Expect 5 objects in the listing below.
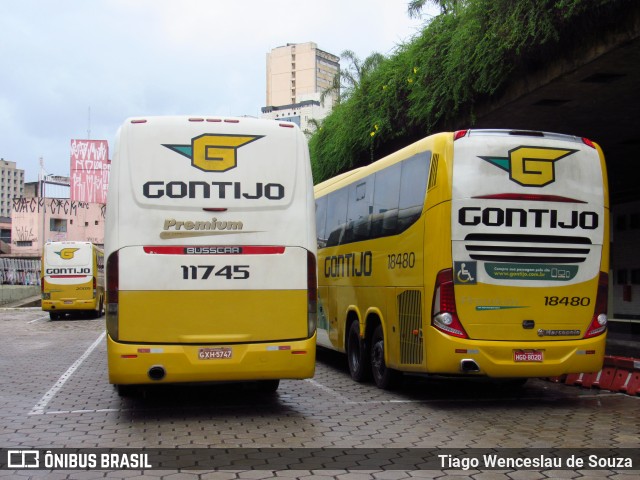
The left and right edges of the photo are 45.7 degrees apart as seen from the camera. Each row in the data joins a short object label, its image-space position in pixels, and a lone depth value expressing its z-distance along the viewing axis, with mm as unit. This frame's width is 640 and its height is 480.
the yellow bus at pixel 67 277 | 32344
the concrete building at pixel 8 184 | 186750
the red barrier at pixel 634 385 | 10312
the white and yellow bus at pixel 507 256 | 8898
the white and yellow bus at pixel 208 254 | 8203
